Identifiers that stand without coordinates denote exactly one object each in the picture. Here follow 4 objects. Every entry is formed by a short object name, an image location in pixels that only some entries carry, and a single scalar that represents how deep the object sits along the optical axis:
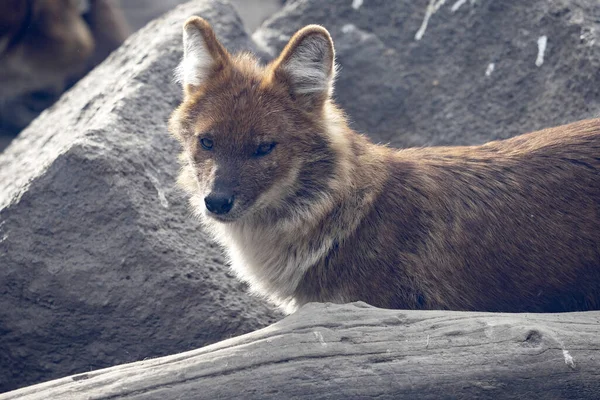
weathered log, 6.56
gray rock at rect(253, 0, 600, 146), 11.19
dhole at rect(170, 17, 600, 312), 8.00
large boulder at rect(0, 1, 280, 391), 9.02
